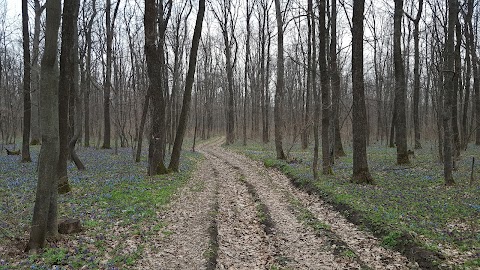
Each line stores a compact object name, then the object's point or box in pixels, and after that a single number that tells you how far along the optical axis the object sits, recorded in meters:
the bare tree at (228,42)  35.56
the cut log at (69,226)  6.89
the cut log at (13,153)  22.22
